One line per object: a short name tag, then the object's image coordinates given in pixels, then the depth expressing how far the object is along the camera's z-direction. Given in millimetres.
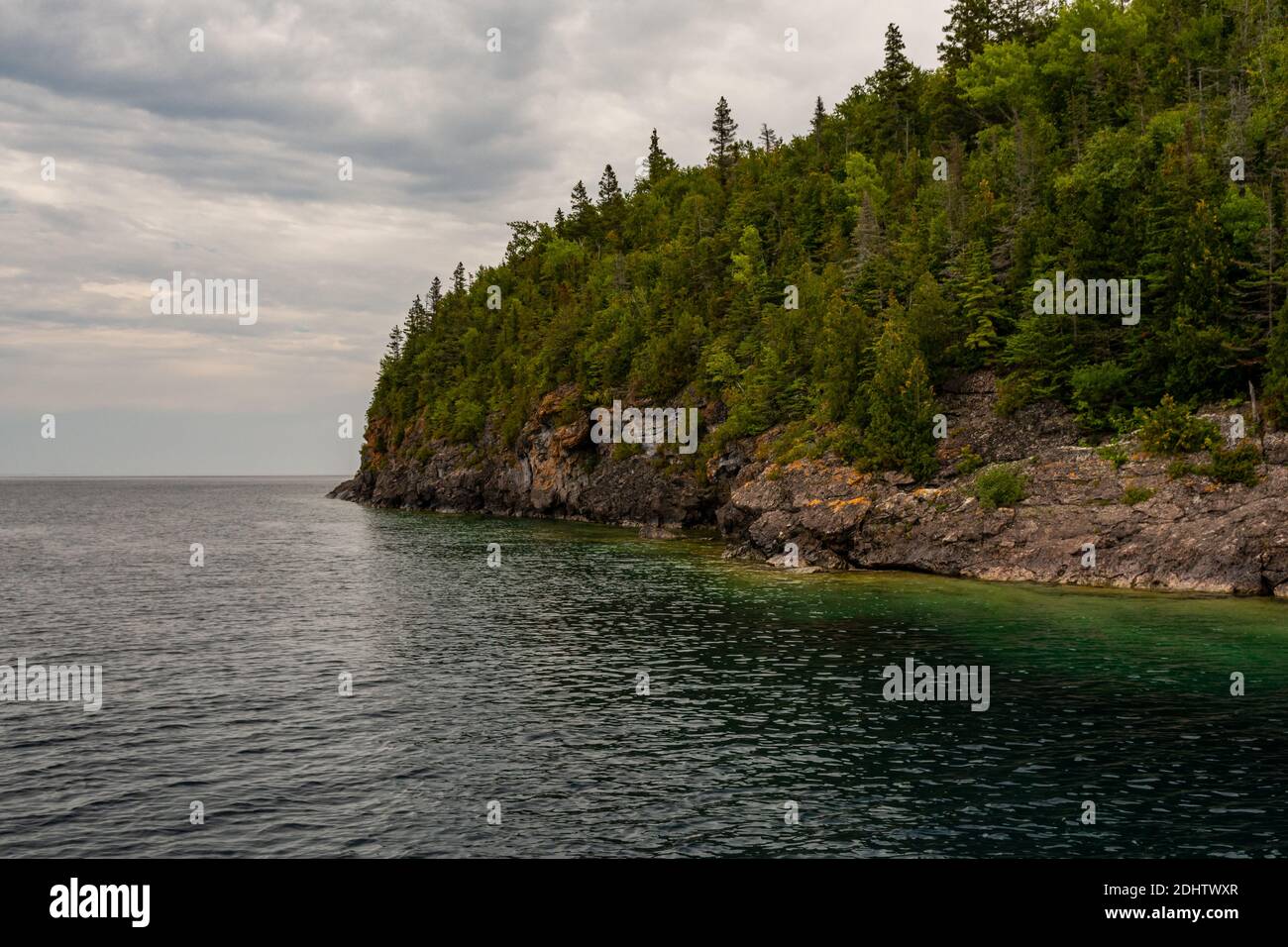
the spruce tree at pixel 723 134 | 165875
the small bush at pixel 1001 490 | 60375
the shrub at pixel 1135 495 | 55388
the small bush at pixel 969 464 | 65500
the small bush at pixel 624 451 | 112812
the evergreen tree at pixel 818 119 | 141425
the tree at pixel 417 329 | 195750
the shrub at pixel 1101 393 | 61844
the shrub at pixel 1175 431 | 55750
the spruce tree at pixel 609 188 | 190250
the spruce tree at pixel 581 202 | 188625
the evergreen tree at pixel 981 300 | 72875
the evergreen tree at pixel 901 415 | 67500
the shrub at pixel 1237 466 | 52625
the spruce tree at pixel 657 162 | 191625
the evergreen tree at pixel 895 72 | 130875
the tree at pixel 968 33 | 129625
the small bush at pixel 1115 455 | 58219
